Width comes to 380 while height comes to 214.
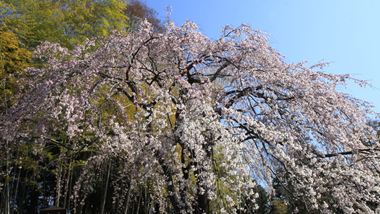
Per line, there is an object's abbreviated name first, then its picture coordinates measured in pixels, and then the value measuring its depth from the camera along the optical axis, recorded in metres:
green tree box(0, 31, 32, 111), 6.46
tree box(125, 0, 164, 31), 12.23
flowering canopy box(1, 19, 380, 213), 3.88
